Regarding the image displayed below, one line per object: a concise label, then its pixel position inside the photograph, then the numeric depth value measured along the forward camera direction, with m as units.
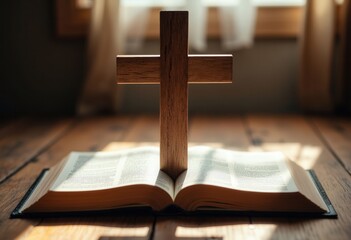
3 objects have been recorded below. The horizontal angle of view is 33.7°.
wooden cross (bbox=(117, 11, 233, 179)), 1.09
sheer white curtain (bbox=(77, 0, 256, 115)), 1.96
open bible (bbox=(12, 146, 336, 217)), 1.04
